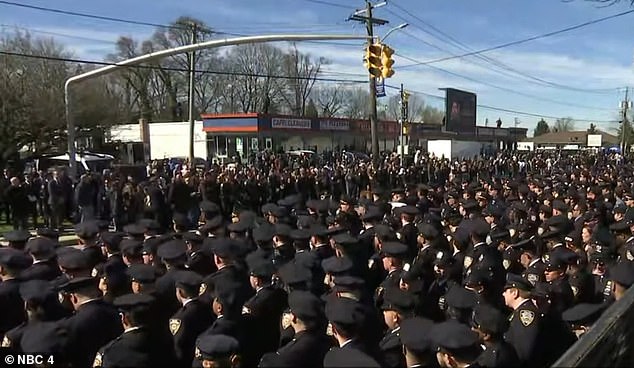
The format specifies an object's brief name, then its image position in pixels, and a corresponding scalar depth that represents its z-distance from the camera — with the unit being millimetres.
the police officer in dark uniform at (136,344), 3812
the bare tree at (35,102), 32375
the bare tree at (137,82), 70625
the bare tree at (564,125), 156250
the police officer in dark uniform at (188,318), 4531
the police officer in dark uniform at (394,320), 4156
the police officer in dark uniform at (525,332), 4332
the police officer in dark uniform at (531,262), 5855
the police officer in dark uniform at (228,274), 5098
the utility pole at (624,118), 64712
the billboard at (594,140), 90538
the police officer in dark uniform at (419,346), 3545
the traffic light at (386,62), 16500
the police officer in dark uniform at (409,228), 7955
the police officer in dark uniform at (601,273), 5837
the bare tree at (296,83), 84688
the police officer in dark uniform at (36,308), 4195
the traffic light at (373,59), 16422
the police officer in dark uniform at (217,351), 3602
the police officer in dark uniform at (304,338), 3852
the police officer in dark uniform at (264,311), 4875
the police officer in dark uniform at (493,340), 3895
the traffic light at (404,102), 33781
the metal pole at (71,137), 16938
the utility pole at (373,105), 27281
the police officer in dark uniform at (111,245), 6777
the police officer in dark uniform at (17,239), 6734
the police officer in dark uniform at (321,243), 6941
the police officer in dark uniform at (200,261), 6230
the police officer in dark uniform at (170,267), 5147
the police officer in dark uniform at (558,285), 5064
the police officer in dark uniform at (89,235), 6713
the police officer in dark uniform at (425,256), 5836
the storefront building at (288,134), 44656
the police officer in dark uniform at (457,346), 3371
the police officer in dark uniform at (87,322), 4137
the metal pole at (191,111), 33212
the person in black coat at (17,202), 15109
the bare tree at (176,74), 68312
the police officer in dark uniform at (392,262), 5703
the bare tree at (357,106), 99500
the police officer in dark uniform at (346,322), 3798
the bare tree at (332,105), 93875
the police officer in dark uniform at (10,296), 5027
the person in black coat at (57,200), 15320
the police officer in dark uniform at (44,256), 5641
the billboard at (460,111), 63938
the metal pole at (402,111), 33625
